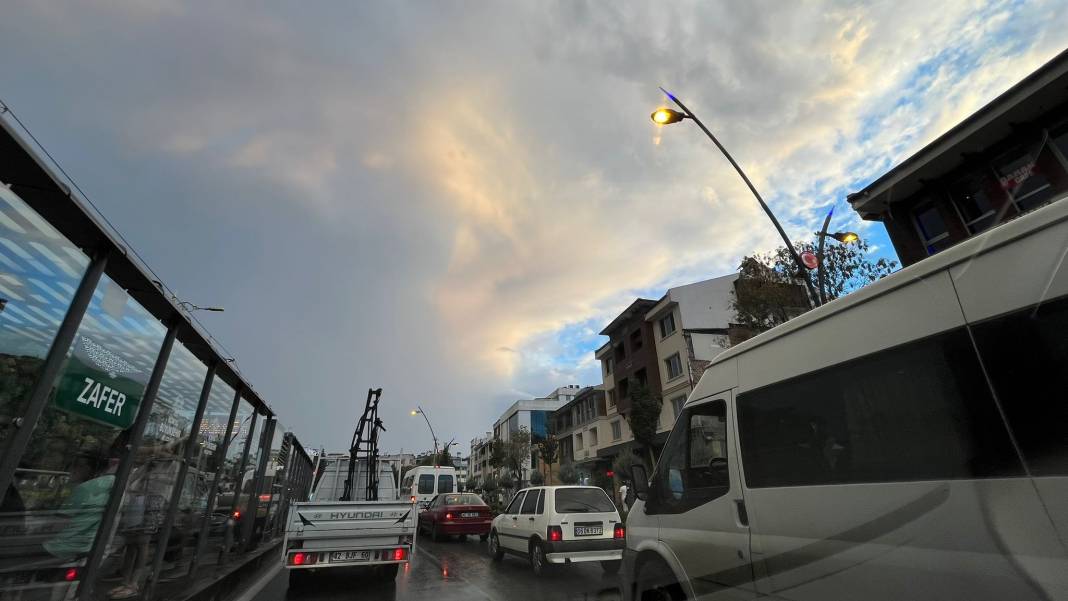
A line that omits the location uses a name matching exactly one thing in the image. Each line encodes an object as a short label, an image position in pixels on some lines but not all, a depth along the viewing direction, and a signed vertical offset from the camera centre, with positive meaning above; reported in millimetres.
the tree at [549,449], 44000 +4785
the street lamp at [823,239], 9688 +5083
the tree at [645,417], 28719 +4849
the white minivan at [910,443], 1854 +240
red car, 15117 -346
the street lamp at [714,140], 9586 +7226
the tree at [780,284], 12961 +5967
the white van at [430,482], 20950 +1017
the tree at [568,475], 39031 +2145
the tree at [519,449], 56469 +6343
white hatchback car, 8375 -467
